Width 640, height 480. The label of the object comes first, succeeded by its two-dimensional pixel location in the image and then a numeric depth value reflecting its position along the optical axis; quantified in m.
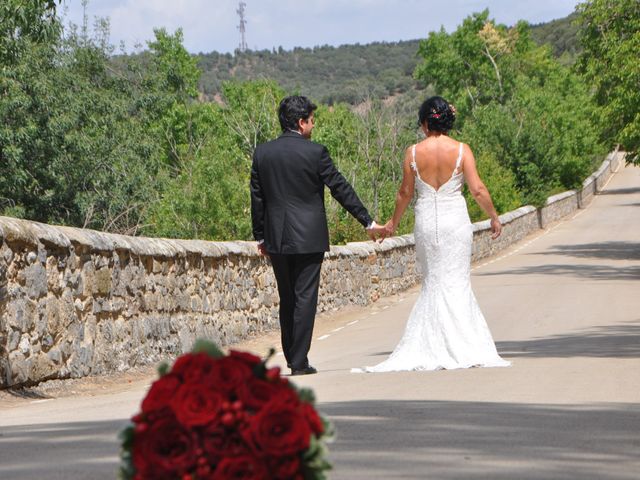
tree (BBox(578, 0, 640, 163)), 31.95
